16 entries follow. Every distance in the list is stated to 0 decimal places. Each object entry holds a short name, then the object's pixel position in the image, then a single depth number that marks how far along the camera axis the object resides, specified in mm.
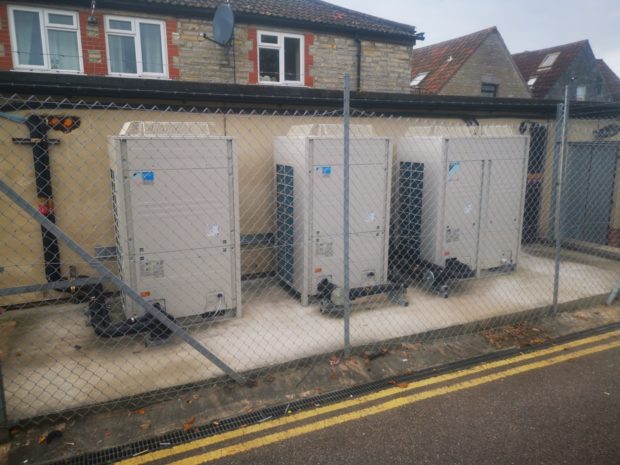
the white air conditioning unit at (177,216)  5223
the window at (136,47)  12594
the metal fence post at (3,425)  3470
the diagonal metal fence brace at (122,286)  3176
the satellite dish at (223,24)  11595
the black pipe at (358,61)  14784
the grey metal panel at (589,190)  10617
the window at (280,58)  13992
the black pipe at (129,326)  5082
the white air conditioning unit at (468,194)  7055
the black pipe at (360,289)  6402
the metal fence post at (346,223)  4288
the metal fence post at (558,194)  5496
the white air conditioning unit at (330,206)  6191
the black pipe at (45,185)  6059
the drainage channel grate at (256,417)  3391
